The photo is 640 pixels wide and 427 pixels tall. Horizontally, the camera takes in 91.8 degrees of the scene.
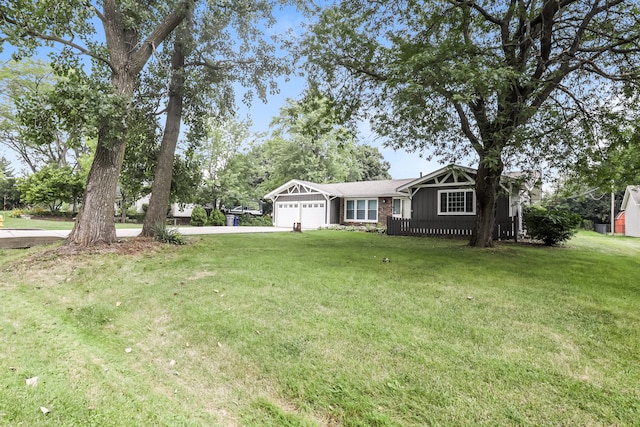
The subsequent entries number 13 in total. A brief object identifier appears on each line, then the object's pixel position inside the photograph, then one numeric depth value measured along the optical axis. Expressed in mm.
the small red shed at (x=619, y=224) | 29109
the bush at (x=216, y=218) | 25484
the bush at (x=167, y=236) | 9141
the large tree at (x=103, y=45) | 6871
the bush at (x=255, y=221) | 27531
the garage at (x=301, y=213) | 22922
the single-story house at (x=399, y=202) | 15500
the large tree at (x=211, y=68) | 9719
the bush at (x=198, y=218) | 25188
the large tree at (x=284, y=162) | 27125
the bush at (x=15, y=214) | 24062
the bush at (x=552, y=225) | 12258
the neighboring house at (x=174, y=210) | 30662
